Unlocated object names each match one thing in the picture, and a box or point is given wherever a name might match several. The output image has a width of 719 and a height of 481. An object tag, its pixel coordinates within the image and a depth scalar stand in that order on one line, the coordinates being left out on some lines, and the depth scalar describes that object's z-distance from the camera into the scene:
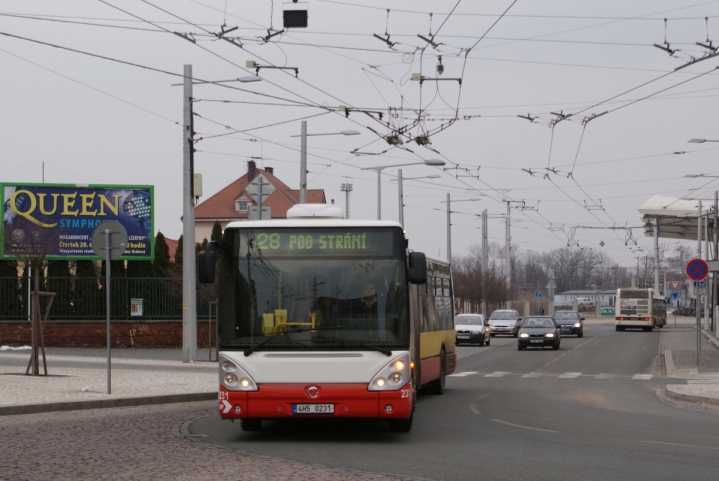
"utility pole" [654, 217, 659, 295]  68.94
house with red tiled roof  82.75
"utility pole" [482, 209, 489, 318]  61.83
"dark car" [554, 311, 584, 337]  55.31
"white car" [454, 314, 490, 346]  44.44
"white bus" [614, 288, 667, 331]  65.31
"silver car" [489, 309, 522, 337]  55.88
